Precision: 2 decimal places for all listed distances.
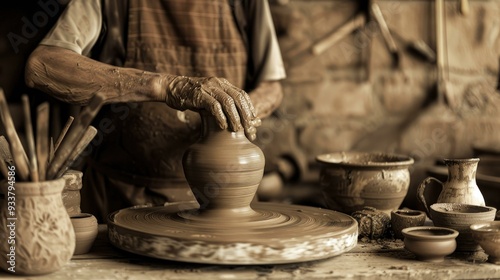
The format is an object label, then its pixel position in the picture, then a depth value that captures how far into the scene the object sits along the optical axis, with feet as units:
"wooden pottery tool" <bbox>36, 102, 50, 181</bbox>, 4.72
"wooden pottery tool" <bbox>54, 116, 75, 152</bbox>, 5.22
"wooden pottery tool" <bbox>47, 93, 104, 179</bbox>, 4.78
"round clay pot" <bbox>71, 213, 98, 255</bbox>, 5.06
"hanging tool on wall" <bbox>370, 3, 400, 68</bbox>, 8.42
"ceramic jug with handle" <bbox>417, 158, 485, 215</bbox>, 5.49
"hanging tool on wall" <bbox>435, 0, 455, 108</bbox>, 8.59
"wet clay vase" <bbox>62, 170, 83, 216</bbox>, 5.30
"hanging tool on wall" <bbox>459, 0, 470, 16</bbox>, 8.59
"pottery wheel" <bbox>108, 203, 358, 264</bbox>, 4.79
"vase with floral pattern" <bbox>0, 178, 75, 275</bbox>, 4.64
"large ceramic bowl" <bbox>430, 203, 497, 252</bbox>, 5.16
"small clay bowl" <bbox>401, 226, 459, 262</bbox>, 4.96
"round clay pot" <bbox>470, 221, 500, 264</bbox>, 4.95
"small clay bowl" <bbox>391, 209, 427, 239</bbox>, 5.38
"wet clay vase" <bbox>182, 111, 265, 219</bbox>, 5.20
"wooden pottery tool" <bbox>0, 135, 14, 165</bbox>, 5.07
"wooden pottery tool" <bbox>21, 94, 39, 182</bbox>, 4.61
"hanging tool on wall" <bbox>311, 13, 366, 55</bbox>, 8.31
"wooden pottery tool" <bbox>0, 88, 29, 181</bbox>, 4.65
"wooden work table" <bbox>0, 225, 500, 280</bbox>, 4.76
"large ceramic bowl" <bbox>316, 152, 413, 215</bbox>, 5.77
